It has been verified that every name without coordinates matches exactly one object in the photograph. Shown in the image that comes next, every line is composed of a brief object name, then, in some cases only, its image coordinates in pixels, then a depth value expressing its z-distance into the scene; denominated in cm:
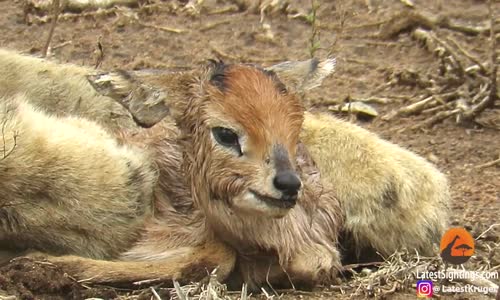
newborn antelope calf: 850
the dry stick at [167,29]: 1831
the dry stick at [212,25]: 1847
